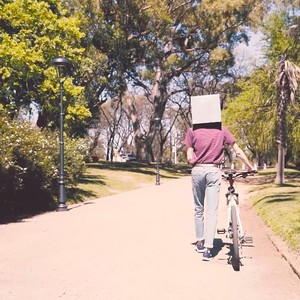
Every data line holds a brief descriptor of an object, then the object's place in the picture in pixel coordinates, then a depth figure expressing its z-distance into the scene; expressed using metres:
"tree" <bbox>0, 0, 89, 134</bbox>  18.81
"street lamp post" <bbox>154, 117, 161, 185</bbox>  26.96
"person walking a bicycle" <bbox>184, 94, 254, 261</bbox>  6.31
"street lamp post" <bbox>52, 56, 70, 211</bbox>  13.81
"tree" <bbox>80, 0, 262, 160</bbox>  32.09
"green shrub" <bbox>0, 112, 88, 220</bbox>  11.06
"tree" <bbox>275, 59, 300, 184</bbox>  23.08
